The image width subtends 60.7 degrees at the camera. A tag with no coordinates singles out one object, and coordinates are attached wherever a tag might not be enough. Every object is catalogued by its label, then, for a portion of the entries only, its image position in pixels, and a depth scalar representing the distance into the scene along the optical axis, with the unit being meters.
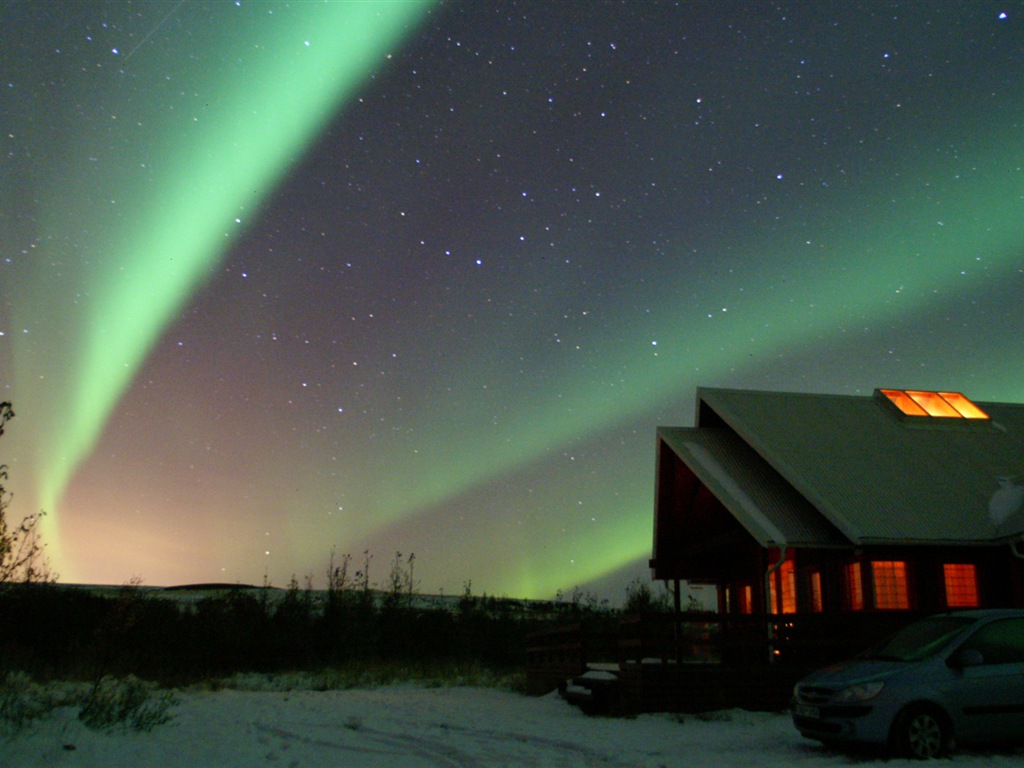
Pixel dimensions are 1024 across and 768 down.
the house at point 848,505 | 16.81
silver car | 9.37
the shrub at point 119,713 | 9.91
